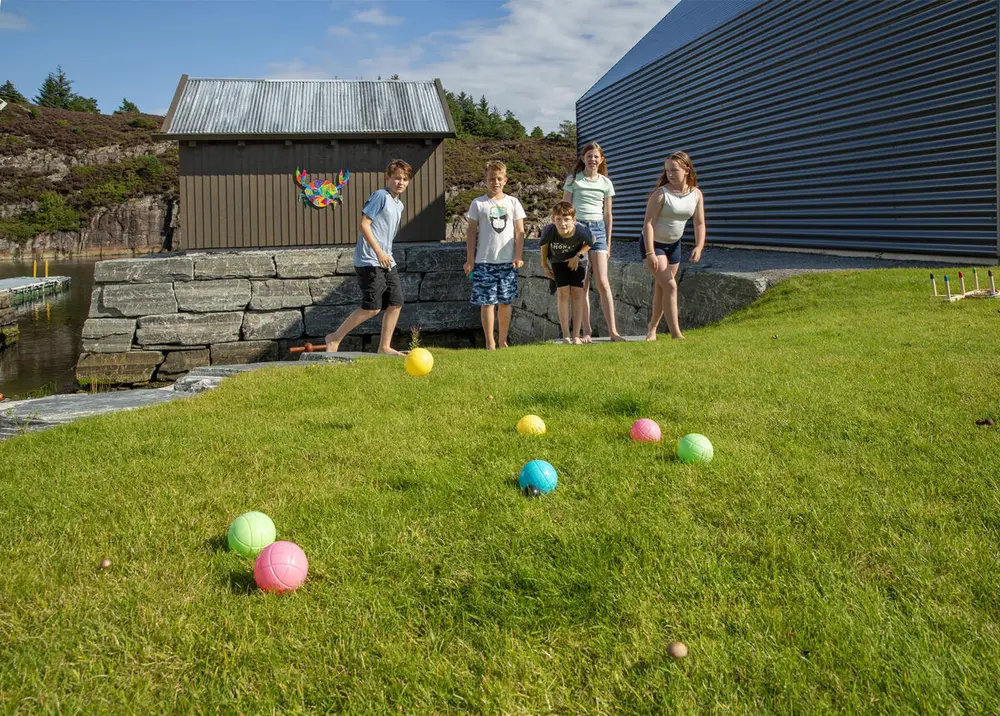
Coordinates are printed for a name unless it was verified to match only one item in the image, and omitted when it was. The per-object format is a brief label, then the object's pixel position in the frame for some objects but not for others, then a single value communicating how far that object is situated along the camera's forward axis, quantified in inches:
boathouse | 609.6
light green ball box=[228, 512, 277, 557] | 107.0
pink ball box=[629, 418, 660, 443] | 147.2
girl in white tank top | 287.9
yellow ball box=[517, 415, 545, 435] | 155.7
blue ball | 123.1
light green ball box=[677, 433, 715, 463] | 133.3
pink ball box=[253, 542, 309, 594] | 96.5
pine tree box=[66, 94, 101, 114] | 3154.5
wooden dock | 921.5
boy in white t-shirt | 310.3
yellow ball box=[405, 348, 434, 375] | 219.3
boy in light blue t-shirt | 309.4
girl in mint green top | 317.4
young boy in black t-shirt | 305.4
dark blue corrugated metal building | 388.5
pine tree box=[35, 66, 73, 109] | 3141.5
